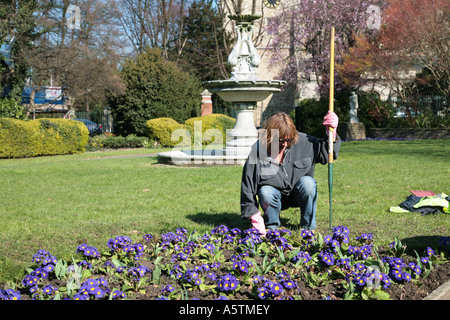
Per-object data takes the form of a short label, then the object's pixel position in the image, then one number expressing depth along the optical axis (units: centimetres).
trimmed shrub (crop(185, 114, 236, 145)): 1705
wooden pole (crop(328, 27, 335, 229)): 371
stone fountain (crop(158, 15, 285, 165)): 967
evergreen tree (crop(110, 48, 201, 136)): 2000
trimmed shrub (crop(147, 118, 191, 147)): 1678
